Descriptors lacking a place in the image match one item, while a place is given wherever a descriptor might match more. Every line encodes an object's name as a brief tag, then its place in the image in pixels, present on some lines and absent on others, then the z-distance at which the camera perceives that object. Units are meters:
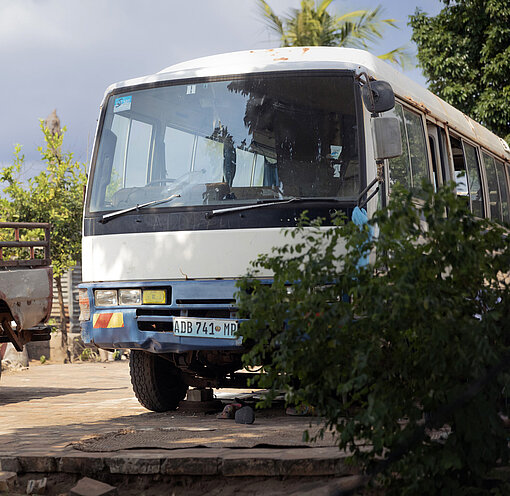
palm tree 24.80
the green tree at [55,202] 16.80
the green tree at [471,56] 18.67
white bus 6.53
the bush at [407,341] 3.40
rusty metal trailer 9.51
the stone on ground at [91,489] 4.57
